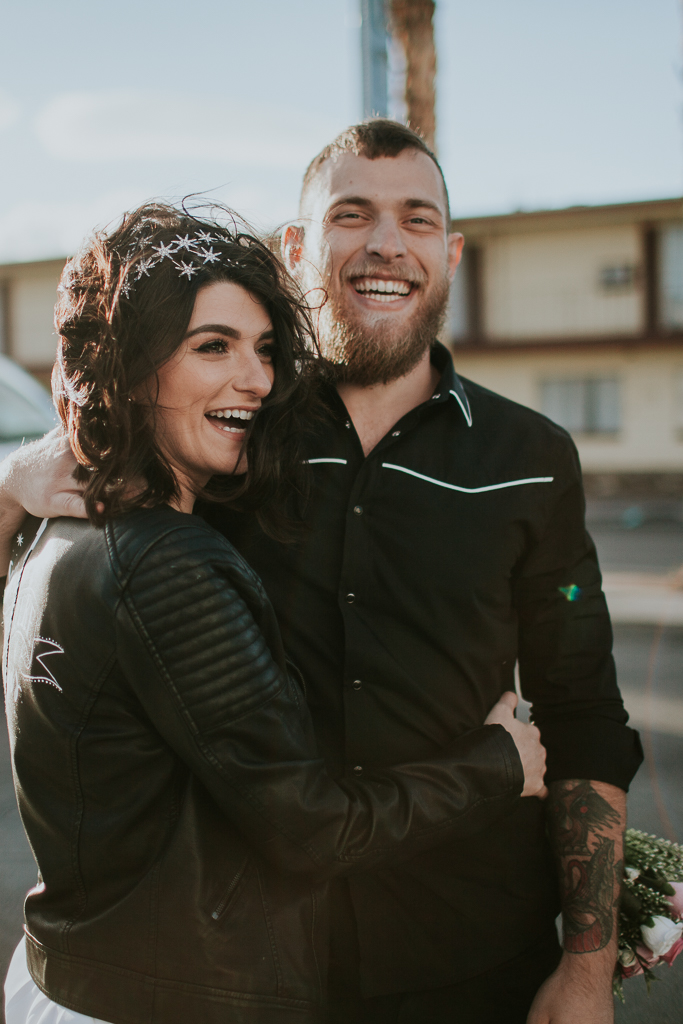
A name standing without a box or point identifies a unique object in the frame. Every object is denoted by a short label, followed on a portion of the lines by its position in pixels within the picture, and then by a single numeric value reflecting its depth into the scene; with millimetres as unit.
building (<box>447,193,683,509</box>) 20891
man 1762
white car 4744
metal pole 5055
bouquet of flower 1904
